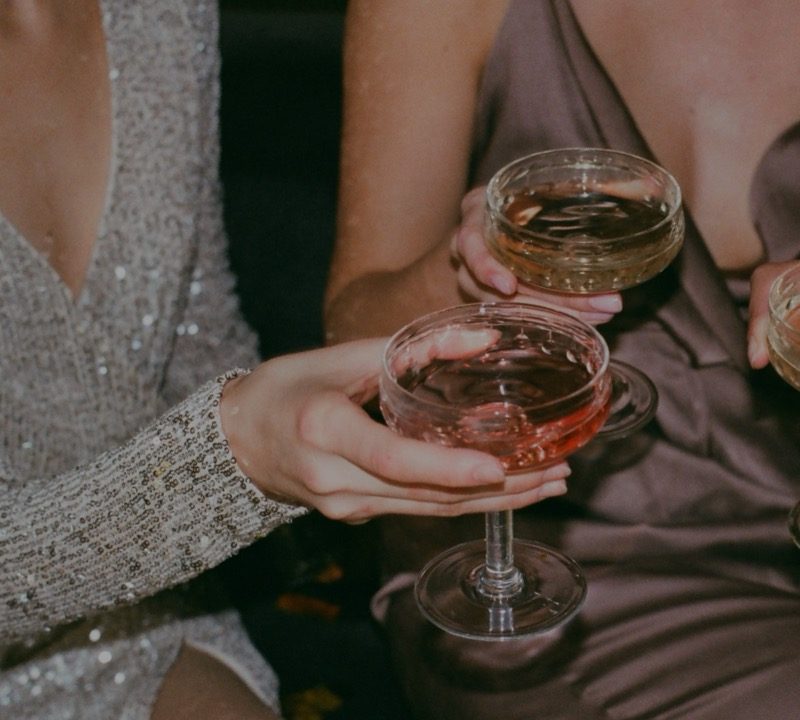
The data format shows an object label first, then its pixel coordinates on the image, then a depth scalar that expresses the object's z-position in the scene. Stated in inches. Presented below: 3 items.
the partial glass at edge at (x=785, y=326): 29.4
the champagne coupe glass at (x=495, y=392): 29.4
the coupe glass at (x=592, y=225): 32.4
